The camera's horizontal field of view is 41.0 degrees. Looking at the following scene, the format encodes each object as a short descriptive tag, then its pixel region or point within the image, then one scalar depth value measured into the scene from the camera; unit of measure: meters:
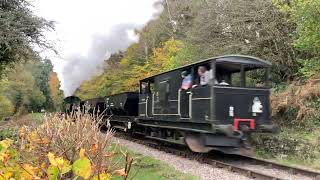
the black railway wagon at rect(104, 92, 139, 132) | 20.83
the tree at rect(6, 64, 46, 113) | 59.51
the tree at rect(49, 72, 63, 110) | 84.06
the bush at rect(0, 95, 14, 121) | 45.53
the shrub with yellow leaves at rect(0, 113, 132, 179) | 2.90
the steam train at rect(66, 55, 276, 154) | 12.19
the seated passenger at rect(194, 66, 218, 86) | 12.32
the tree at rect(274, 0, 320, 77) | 15.06
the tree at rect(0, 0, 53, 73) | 12.44
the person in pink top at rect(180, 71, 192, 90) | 13.40
